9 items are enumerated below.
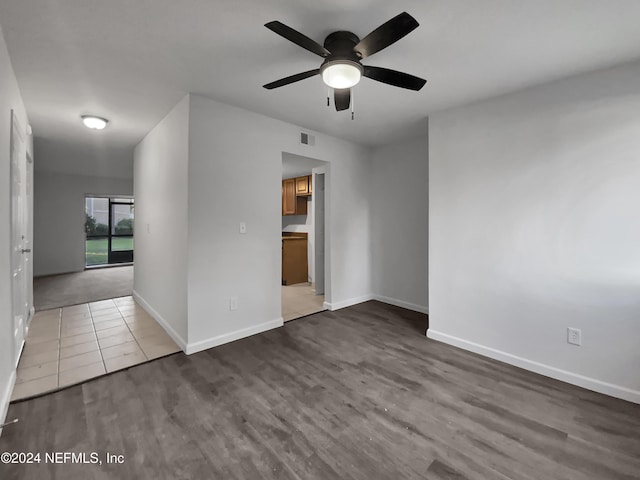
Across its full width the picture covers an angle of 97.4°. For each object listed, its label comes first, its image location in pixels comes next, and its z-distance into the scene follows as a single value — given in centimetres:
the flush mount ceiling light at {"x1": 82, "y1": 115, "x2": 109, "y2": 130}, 312
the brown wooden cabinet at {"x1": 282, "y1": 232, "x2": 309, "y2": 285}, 555
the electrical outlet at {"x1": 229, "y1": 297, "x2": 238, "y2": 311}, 296
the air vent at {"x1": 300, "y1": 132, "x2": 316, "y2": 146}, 354
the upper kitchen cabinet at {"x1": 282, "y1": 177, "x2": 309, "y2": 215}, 598
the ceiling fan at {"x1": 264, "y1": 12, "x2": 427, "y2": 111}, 147
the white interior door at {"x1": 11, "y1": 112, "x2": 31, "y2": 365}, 224
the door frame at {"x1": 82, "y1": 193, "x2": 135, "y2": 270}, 794
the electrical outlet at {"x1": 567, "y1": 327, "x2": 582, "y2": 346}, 223
